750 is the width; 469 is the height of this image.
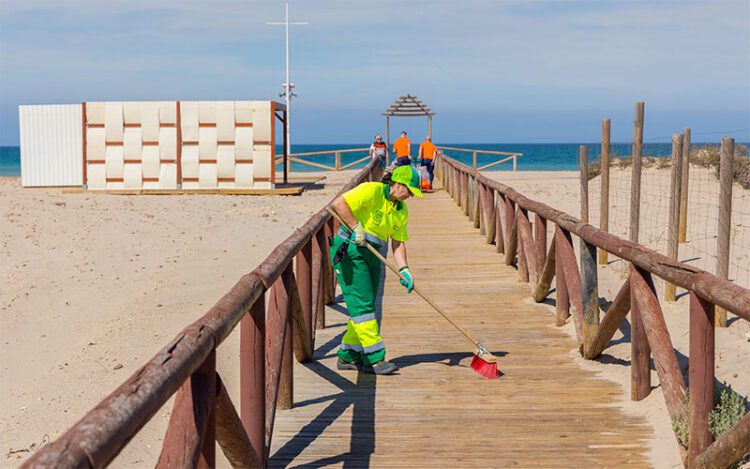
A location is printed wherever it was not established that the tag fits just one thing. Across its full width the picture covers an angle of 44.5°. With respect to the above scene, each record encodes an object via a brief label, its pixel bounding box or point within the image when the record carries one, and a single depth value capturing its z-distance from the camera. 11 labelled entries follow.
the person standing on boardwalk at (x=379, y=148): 24.12
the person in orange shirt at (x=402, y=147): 22.41
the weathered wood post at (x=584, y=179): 12.01
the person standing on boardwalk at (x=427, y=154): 22.70
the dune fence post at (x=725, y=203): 8.26
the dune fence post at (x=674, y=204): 9.55
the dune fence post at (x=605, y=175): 11.51
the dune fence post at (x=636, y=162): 10.45
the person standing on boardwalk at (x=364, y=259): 6.42
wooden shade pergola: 33.78
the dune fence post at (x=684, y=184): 10.55
